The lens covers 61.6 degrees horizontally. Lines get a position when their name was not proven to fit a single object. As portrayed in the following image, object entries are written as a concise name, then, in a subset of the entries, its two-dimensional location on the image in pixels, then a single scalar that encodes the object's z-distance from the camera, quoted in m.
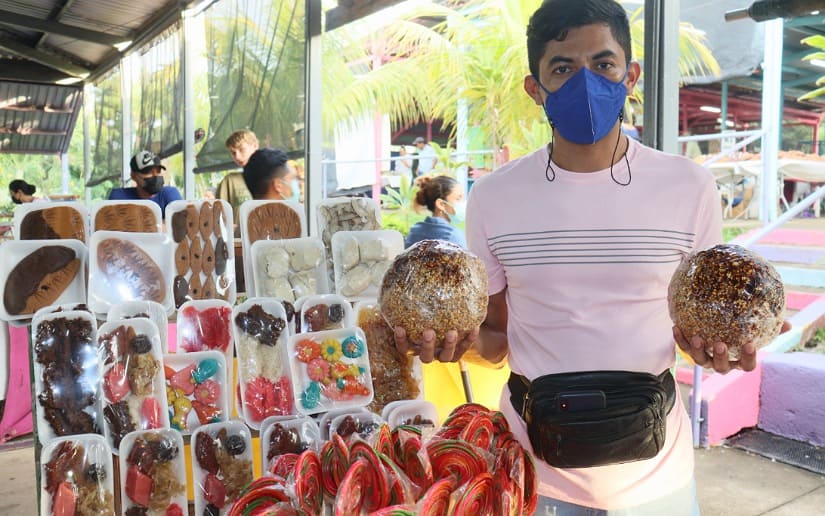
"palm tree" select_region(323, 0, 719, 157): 6.79
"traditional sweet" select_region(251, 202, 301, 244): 2.48
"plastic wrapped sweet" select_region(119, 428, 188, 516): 1.87
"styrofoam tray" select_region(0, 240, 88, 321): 2.13
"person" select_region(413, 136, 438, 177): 9.87
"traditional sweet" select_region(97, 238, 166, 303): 2.21
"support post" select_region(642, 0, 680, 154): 2.99
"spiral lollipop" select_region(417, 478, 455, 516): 0.92
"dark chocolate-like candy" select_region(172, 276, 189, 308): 2.35
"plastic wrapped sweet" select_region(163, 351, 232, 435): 2.06
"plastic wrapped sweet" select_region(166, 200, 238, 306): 2.38
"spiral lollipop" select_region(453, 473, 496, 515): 0.93
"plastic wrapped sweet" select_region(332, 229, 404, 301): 2.33
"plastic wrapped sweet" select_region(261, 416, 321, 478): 1.92
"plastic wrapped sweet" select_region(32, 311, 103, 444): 1.94
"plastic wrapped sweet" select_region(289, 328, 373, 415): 2.08
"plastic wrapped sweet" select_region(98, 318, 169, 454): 1.95
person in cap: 3.96
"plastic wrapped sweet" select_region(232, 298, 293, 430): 2.10
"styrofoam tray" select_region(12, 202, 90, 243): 2.29
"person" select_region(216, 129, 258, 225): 4.51
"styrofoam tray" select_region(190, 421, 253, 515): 1.91
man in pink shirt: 1.23
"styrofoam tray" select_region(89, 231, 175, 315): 2.18
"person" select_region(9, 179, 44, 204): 8.62
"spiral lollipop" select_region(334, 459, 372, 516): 0.91
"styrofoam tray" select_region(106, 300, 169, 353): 2.11
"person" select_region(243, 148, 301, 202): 3.56
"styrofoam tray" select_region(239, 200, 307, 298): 2.42
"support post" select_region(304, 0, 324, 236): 5.31
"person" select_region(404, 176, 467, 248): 4.23
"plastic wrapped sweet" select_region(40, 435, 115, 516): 1.82
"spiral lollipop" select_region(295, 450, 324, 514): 0.96
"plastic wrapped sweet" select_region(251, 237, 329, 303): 2.36
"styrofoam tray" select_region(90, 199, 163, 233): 2.37
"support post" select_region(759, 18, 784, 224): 5.12
